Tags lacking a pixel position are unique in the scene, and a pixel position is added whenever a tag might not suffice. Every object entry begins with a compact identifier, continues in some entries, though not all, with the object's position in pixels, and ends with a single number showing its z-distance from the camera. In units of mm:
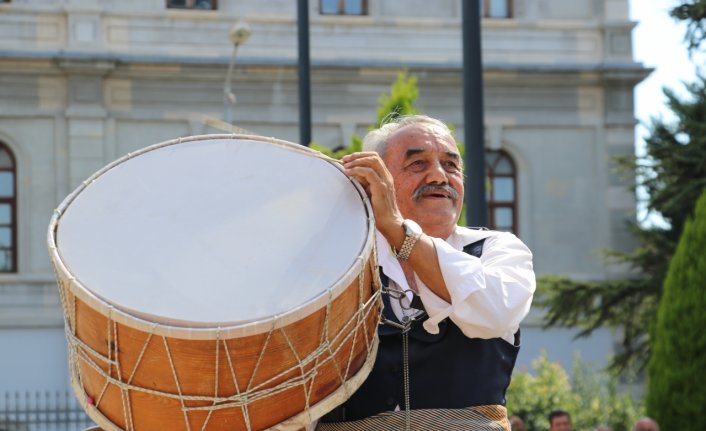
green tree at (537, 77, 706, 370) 18203
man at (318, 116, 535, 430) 3746
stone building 24344
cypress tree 11469
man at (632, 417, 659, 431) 11047
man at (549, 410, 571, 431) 12719
